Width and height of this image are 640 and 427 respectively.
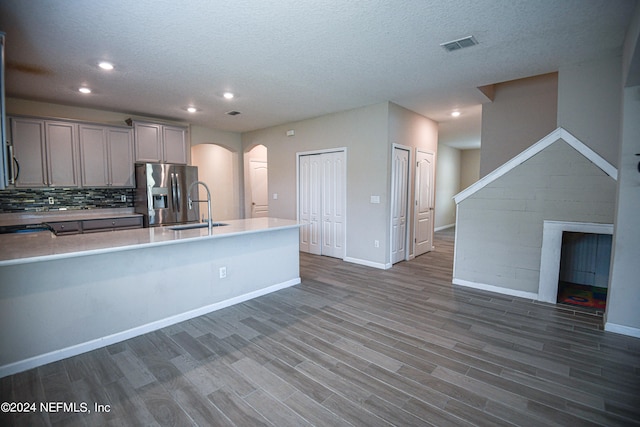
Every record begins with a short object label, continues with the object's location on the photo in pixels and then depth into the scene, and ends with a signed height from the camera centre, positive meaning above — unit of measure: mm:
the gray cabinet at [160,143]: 5324 +843
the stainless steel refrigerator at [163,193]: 5160 -71
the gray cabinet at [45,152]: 4285 +542
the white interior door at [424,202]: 5859 -231
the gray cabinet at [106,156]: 4828 +546
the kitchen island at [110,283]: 2252 -861
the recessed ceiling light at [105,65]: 3254 +1354
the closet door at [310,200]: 5965 -209
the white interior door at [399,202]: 5105 -208
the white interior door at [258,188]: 7613 +38
